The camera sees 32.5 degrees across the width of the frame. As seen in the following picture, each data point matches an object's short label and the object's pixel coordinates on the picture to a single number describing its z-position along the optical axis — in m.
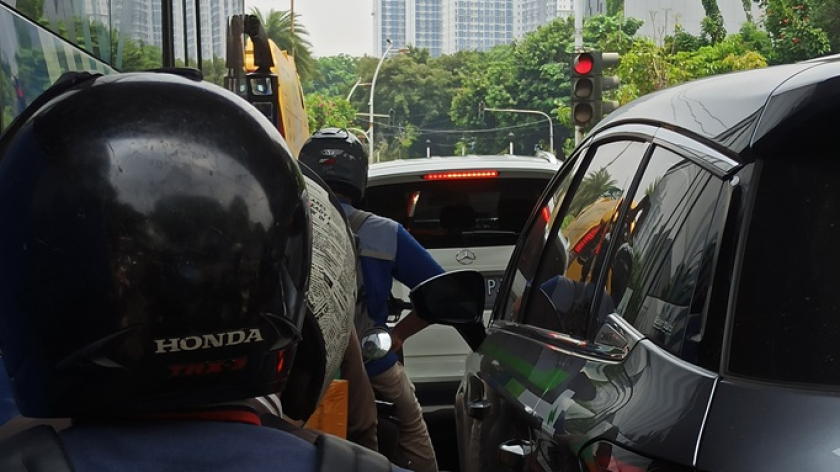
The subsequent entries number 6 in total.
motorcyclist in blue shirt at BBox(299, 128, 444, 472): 4.96
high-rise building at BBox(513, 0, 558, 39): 170.12
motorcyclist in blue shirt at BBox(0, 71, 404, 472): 1.58
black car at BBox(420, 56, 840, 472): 2.09
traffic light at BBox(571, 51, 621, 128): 17.44
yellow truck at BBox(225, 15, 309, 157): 14.54
